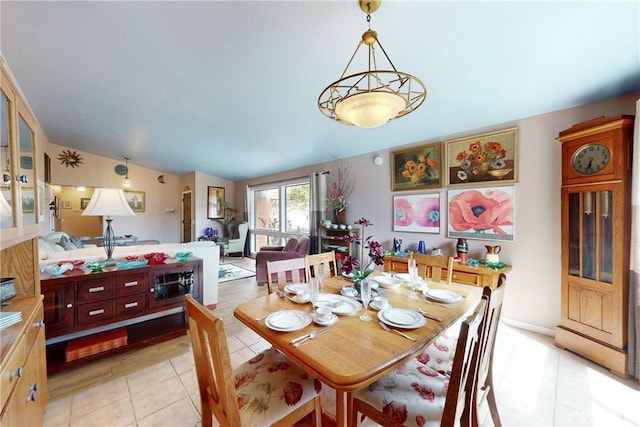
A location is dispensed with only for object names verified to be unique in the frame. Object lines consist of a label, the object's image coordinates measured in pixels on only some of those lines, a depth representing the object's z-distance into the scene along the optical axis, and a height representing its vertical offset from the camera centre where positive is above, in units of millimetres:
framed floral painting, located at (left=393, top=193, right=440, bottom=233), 3137 -3
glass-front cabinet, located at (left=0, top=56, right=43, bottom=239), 1015 +233
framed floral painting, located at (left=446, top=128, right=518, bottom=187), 2541 +603
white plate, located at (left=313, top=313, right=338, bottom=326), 1196 -540
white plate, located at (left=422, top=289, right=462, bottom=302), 1494 -532
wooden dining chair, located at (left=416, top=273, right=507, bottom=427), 1019 -818
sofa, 2255 -401
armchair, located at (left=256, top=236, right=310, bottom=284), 3912 -675
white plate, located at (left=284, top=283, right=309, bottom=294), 1636 -520
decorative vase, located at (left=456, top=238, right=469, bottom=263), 2713 -413
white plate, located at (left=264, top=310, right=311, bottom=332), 1146 -541
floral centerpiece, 1486 -315
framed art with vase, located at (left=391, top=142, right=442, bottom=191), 3100 +611
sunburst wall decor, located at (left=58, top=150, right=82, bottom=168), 5500 +1305
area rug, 4430 -1172
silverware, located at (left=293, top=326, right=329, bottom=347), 1035 -557
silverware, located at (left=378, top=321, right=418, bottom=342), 1077 -558
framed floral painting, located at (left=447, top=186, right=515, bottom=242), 2574 -8
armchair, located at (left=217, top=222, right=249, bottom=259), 5965 -713
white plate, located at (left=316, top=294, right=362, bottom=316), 1333 -539
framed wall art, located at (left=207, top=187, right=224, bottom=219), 6754 +311
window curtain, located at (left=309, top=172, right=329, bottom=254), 4359 +142
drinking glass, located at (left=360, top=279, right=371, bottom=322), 1300 -433
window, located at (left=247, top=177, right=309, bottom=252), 5348 +43
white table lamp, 2135 +75
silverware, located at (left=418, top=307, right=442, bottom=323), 1253 -552
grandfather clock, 1818 -221
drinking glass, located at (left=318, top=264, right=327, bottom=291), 1557 -396
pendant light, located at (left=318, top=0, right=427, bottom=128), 1255 +584
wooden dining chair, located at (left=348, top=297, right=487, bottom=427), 871 -816
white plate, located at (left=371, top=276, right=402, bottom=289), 1782 -524
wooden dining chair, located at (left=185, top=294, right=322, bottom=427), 862 -805
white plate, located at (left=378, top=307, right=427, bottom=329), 1174 -542
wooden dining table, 877 -563
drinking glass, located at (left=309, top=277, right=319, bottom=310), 1393 -445
